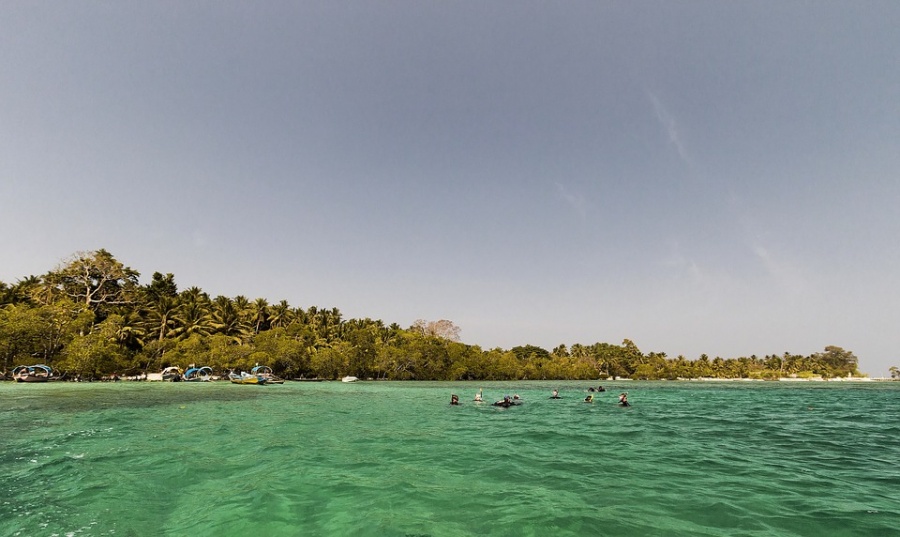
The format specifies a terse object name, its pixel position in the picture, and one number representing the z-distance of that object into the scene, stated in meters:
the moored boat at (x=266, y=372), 74.91
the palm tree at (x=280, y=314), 113.59
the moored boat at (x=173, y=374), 71.75
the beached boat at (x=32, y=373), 54.57
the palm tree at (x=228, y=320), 100.19
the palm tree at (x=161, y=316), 93.62
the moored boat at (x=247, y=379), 70.06
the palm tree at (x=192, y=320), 93.31
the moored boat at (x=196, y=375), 76.00
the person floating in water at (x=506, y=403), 35.39
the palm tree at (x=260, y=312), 111.65
